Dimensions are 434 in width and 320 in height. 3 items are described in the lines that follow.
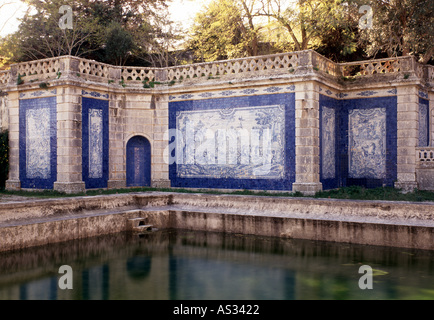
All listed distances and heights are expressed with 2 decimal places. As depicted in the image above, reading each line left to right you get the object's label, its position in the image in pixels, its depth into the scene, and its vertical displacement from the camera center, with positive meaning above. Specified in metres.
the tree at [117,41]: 24.52 +6.61
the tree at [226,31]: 23.28 +7.16
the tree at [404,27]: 17.20 +5.32
